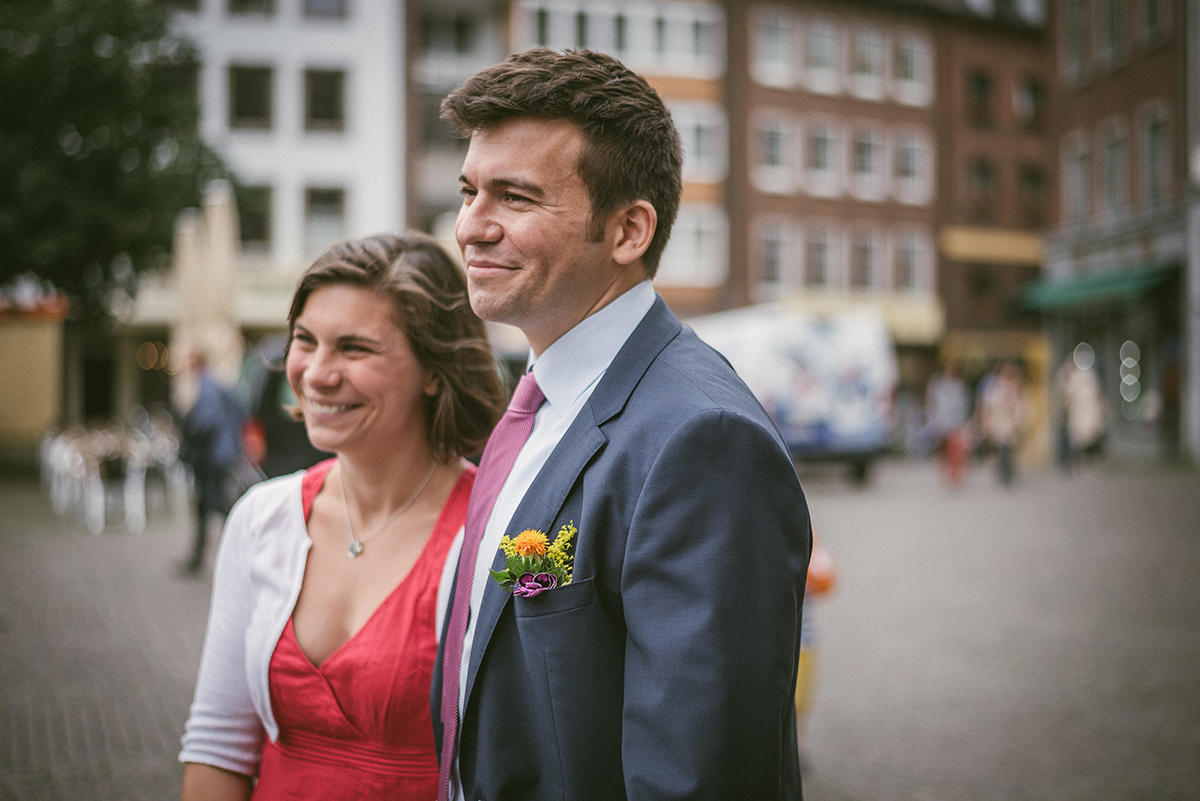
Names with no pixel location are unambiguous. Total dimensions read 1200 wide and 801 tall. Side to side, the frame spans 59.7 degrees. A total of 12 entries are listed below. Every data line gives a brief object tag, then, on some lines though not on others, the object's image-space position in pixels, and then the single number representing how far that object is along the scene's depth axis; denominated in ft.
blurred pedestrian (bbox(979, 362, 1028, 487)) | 56.85
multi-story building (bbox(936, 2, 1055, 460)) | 124.67
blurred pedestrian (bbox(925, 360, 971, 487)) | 71.10
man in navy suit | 4.16
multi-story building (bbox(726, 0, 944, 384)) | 114.01
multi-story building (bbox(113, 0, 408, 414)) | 97.91
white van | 61.93
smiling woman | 6.43
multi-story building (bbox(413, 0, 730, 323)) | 103.81
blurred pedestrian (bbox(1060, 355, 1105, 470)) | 60.90
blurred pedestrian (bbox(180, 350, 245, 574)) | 30.96
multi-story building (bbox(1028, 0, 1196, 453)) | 74.38
